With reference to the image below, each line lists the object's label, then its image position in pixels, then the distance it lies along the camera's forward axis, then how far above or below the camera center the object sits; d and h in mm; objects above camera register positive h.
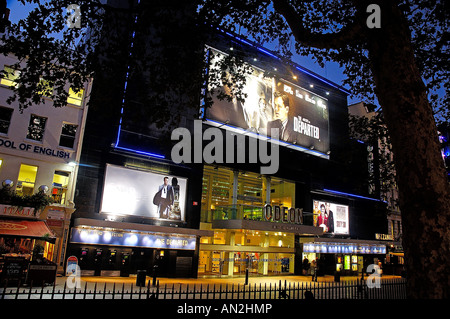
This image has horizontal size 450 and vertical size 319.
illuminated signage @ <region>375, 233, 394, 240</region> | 37625 +1130
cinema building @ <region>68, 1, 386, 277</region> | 20203 +3965
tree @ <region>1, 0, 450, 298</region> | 5279 +3218
